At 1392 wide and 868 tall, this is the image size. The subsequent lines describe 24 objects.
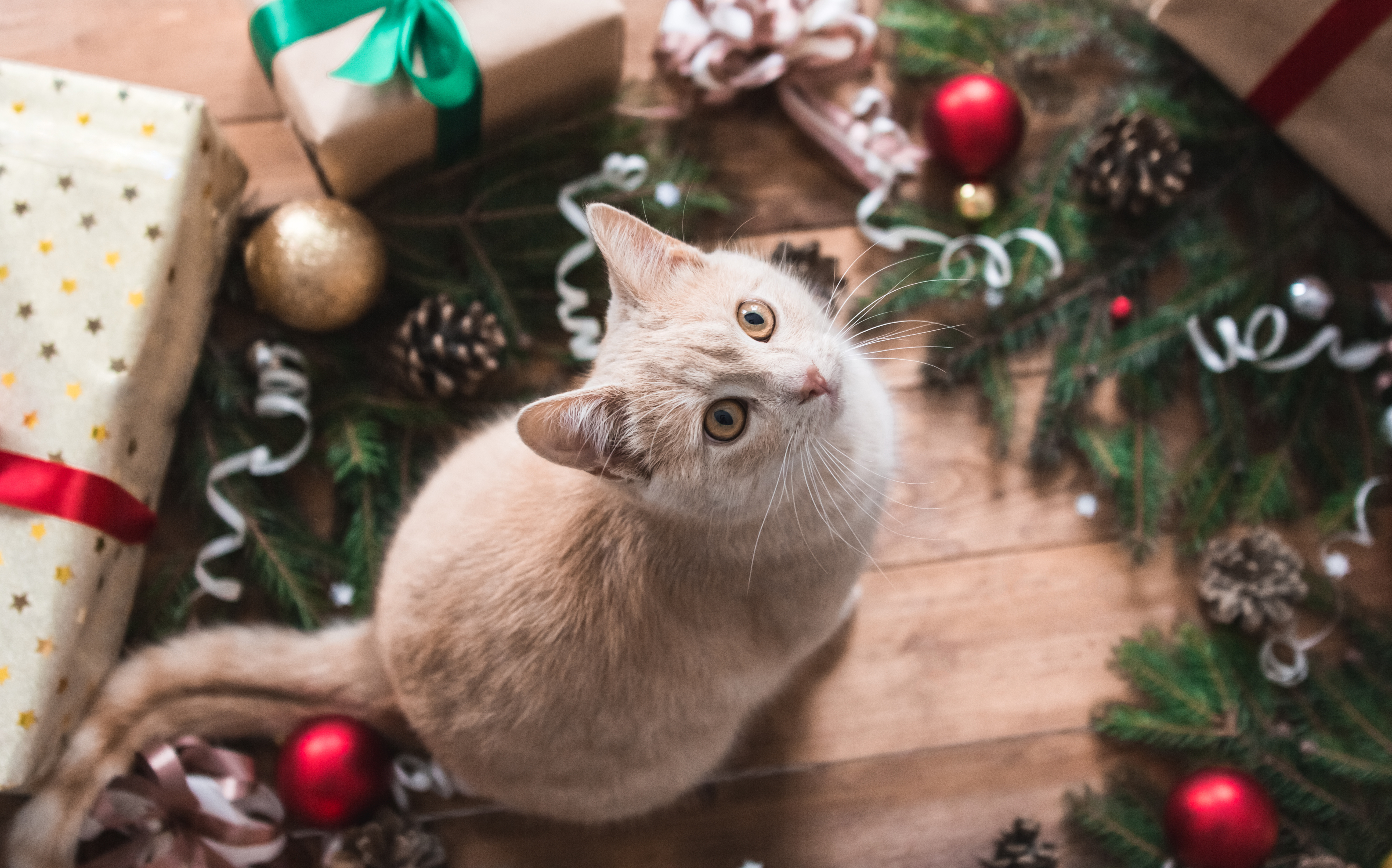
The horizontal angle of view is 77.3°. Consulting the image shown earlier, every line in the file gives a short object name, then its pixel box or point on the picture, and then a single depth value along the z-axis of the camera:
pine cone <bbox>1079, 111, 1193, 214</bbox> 1.34
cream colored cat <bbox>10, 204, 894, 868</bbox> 0.87
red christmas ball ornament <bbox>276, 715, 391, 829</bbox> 1.18
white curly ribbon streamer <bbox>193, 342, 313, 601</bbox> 1.29
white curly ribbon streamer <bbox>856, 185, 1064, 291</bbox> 1.38
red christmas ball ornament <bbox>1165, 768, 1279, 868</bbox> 1.18
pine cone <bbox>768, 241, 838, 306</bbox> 1.33
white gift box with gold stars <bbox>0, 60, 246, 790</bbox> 1.07
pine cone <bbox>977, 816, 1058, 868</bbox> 1.23
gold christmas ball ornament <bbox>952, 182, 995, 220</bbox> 1.40
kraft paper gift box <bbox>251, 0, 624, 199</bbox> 1.22
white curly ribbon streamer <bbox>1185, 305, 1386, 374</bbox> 1.34
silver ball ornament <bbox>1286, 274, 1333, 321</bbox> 1.32
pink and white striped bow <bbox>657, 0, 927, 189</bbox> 1.38
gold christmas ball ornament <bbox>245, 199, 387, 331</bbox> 1.23
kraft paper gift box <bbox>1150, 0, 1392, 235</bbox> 1.25
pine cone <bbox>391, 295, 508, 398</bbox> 1.29
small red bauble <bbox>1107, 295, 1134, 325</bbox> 1.36
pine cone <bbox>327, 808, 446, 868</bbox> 1.21
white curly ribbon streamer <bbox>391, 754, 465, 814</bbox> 1.25
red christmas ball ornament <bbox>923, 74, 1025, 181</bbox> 1.34
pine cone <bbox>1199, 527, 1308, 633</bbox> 1.29
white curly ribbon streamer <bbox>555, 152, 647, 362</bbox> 1.34
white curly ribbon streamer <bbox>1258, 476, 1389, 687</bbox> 1.30
